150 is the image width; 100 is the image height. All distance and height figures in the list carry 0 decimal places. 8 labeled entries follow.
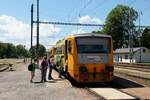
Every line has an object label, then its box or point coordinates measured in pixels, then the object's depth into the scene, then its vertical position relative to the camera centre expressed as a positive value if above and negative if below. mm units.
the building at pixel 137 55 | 38110 -174
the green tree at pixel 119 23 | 46042 +9444
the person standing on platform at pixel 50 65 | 10775 -761
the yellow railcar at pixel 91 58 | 8546 -199
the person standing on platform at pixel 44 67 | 10025 -842
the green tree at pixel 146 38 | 50780 +5284
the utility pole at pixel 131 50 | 33693 +852
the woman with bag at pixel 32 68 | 10047 -880
